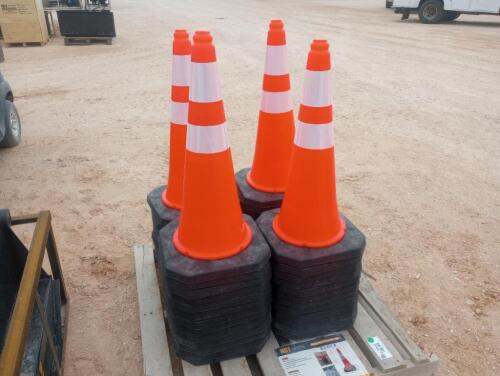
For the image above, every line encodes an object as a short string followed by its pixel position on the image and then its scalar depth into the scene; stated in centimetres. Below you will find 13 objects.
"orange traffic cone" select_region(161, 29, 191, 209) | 214
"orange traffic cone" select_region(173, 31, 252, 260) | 172
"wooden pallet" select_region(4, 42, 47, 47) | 1098
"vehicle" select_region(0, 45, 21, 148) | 453
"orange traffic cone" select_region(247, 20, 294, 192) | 220
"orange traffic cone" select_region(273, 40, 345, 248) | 188
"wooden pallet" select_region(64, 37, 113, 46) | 1122
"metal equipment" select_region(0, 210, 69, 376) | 148
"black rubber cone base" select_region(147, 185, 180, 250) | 231
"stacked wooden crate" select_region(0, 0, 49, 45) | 1041
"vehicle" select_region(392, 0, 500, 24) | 1366
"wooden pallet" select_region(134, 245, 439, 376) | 202
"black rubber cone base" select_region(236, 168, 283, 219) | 237
